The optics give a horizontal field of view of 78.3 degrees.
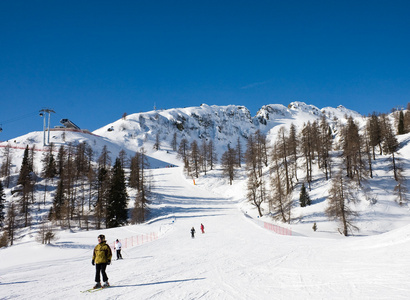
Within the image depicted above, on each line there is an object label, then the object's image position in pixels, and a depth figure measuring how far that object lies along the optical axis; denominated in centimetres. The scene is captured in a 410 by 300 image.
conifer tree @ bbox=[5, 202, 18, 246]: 4092
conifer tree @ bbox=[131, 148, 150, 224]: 4353
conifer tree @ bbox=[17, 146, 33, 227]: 5082
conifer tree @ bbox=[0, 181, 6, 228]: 4640
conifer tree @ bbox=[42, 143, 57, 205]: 6860
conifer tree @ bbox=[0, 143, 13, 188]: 7178
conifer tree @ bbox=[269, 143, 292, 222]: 3897
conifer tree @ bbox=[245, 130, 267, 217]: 4412
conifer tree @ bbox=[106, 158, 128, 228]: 4353
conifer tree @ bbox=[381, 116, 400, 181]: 4226
